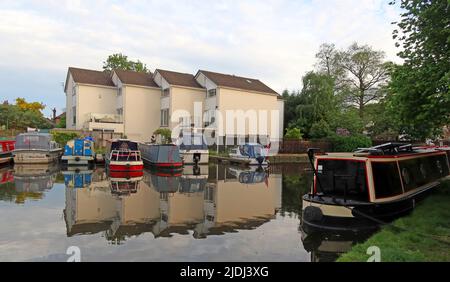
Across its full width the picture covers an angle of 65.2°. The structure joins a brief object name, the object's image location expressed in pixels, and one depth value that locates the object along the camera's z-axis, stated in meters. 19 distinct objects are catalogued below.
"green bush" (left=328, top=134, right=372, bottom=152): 37.12
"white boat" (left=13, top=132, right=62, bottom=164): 25.53
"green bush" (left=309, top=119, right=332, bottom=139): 39.16
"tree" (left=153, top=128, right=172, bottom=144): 34.59
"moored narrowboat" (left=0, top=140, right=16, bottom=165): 25.37
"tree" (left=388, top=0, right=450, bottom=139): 9.50
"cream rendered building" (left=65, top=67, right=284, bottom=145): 37.44
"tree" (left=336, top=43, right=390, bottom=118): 44.12
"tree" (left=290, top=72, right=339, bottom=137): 39.56
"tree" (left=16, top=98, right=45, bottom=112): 70.62
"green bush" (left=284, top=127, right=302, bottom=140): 38.09
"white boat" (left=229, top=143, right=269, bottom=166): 29.27
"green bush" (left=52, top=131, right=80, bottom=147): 32.53
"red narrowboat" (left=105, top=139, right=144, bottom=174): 20.92
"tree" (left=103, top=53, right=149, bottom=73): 55.04
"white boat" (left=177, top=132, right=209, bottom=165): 28.25
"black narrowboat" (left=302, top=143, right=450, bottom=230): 9.28
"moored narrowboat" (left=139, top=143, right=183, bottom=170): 24.11
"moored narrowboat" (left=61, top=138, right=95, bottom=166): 25.36
